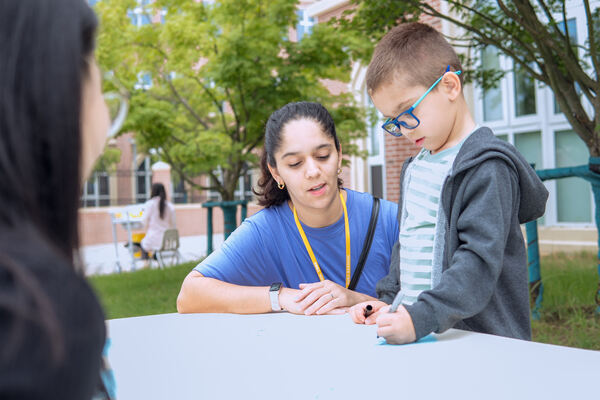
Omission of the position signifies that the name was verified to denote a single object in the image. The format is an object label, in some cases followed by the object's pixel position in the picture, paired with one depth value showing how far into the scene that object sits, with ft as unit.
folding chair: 30.67
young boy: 3.91
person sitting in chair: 30.94
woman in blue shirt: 6.89
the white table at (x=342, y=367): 3.18
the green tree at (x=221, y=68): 23.13
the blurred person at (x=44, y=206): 1.35
